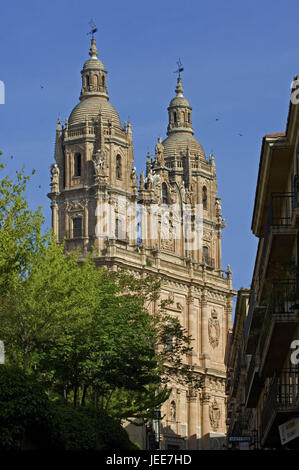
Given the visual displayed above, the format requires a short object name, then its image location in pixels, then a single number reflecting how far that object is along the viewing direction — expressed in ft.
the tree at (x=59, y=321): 181.16
